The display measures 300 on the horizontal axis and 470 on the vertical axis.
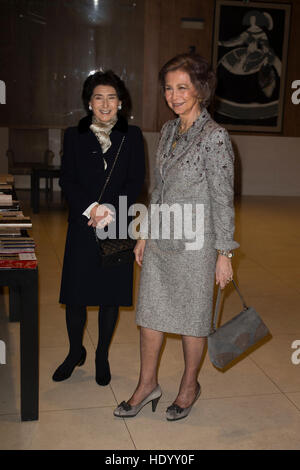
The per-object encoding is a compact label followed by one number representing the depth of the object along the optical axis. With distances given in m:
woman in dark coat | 2.89
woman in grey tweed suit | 2.44
